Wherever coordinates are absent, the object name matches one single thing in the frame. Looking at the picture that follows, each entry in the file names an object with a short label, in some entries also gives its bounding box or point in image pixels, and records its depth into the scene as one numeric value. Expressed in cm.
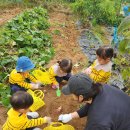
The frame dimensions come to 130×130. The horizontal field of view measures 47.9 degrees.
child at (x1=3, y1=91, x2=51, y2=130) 170
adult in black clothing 141
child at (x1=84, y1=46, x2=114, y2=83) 212
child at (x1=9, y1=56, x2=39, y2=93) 214
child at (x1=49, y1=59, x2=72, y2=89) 222
